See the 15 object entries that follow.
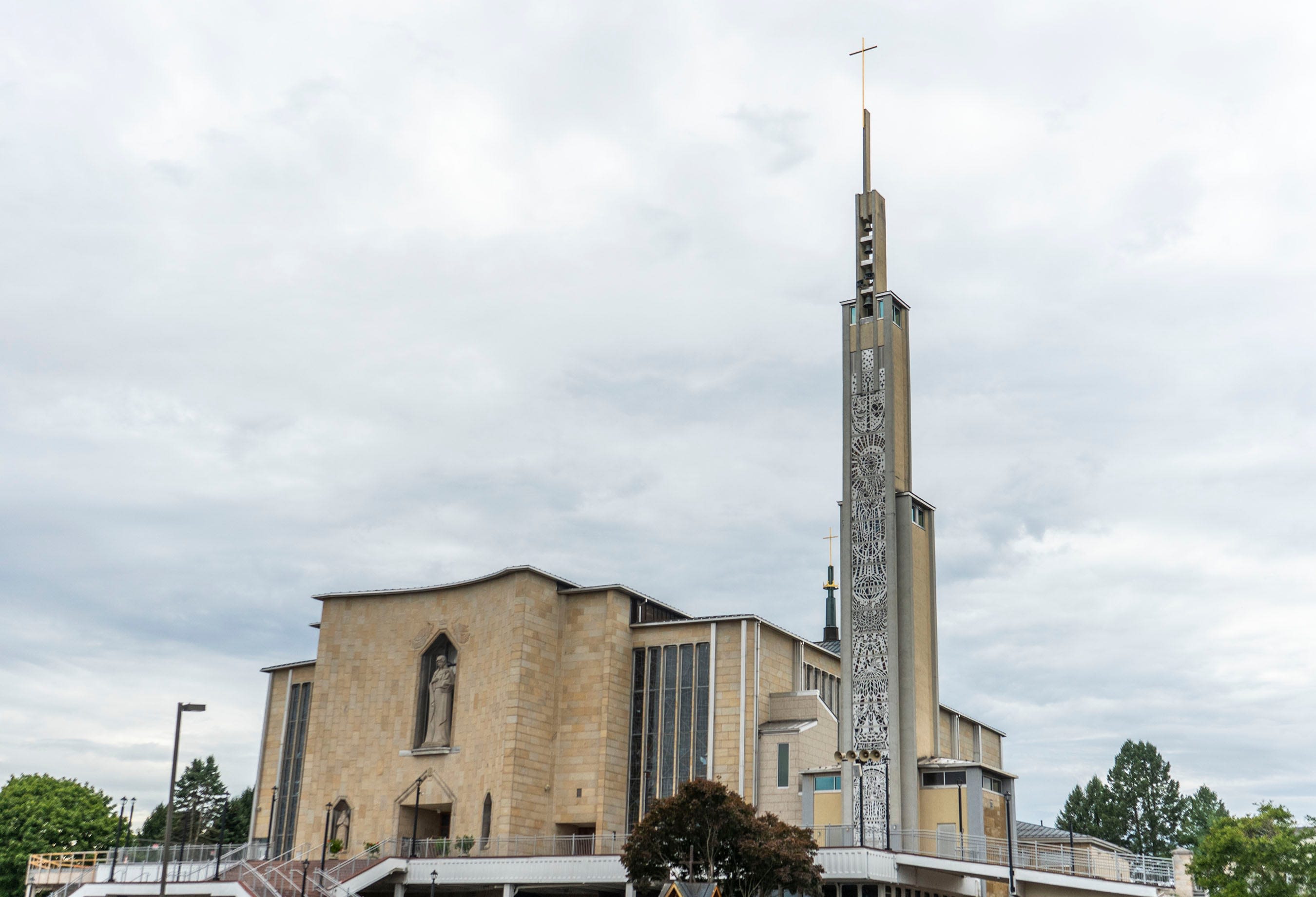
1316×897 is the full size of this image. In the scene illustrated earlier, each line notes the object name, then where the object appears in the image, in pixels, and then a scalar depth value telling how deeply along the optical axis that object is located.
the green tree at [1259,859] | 38.75
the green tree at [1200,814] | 87.06
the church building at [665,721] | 45.81
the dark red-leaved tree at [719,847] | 37.84
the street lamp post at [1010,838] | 39.97
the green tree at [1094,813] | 91.00
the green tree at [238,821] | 102.88
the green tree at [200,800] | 102.44
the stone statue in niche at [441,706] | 57.00
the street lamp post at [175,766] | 33.25
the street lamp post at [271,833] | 60.59
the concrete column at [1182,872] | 47.91
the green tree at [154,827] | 104.44
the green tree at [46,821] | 68.56
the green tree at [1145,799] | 90.06
